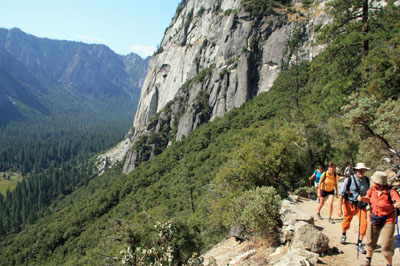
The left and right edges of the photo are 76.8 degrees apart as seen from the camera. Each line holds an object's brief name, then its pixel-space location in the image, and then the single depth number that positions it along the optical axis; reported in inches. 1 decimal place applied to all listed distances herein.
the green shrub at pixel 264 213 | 364.7
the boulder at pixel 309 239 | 294.0
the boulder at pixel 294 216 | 349.5
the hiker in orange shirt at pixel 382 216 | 239.8
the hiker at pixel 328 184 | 388.5
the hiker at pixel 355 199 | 292.2
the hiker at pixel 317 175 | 452.4
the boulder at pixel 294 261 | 249.3
